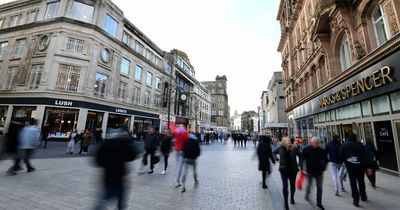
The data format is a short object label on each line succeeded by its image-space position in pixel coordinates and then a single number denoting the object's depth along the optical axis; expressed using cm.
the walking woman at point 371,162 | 531
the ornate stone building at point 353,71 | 840
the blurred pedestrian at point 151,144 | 816
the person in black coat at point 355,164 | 499
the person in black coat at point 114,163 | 324
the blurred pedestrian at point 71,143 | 1278
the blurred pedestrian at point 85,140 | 1303
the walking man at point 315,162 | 484
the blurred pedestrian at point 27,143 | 720
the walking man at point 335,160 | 597
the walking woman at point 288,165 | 480
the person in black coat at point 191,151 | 619
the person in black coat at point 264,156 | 627
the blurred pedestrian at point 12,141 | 680
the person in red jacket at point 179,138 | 731
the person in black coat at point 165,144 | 799
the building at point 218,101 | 8580
